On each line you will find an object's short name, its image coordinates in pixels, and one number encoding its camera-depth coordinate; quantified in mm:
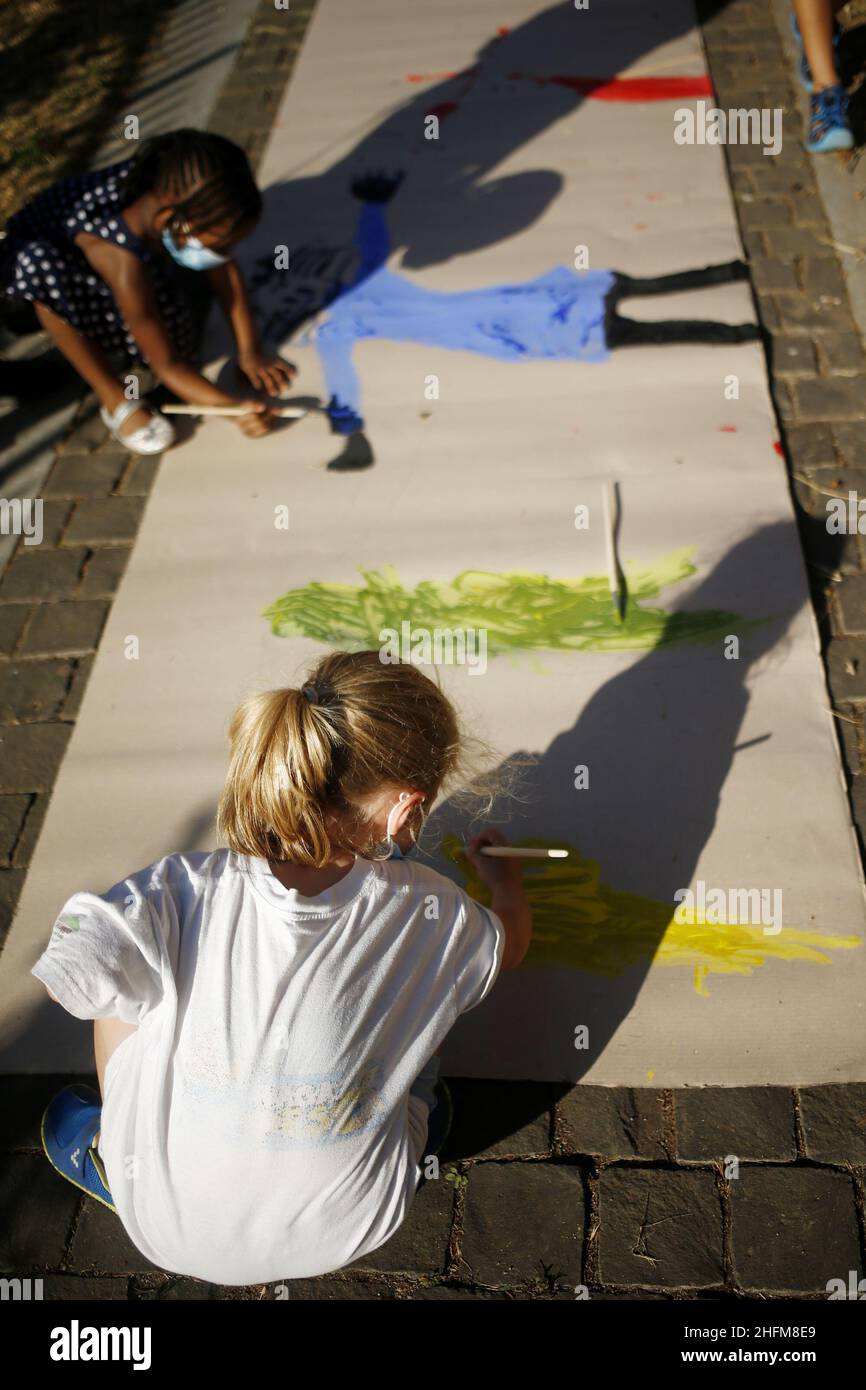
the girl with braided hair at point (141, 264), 2521
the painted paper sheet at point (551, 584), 1937
